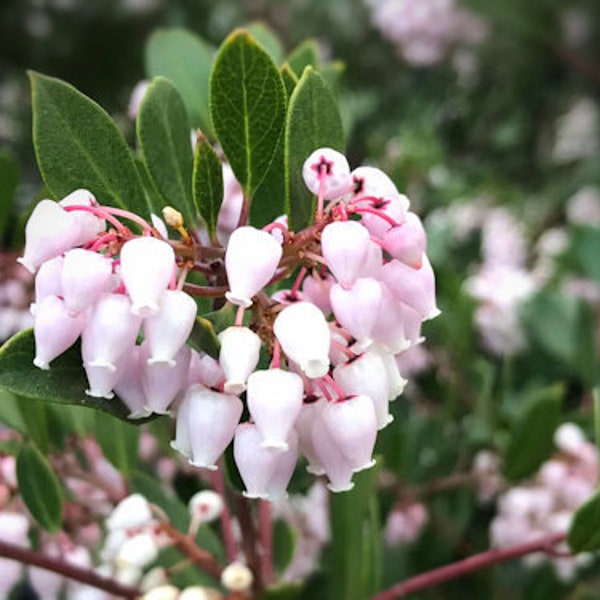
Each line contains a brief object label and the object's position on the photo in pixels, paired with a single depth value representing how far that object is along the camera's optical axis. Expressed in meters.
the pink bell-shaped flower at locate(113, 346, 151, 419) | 0.08
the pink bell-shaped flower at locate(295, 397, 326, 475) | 0.09
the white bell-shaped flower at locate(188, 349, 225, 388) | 0.09
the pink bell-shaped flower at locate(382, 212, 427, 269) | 0.08
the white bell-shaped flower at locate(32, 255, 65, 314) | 0.08
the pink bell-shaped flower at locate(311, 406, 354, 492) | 0.09
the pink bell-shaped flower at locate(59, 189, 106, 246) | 0.08
